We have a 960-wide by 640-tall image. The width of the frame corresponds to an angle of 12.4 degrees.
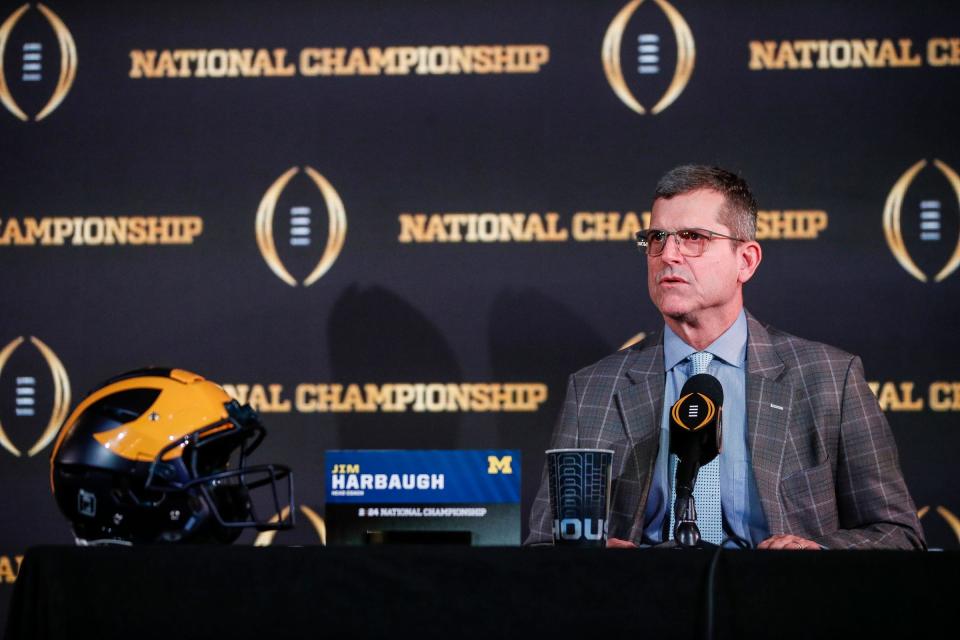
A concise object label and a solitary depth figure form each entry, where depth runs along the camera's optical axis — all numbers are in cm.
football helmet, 595
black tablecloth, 556
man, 627
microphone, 578
